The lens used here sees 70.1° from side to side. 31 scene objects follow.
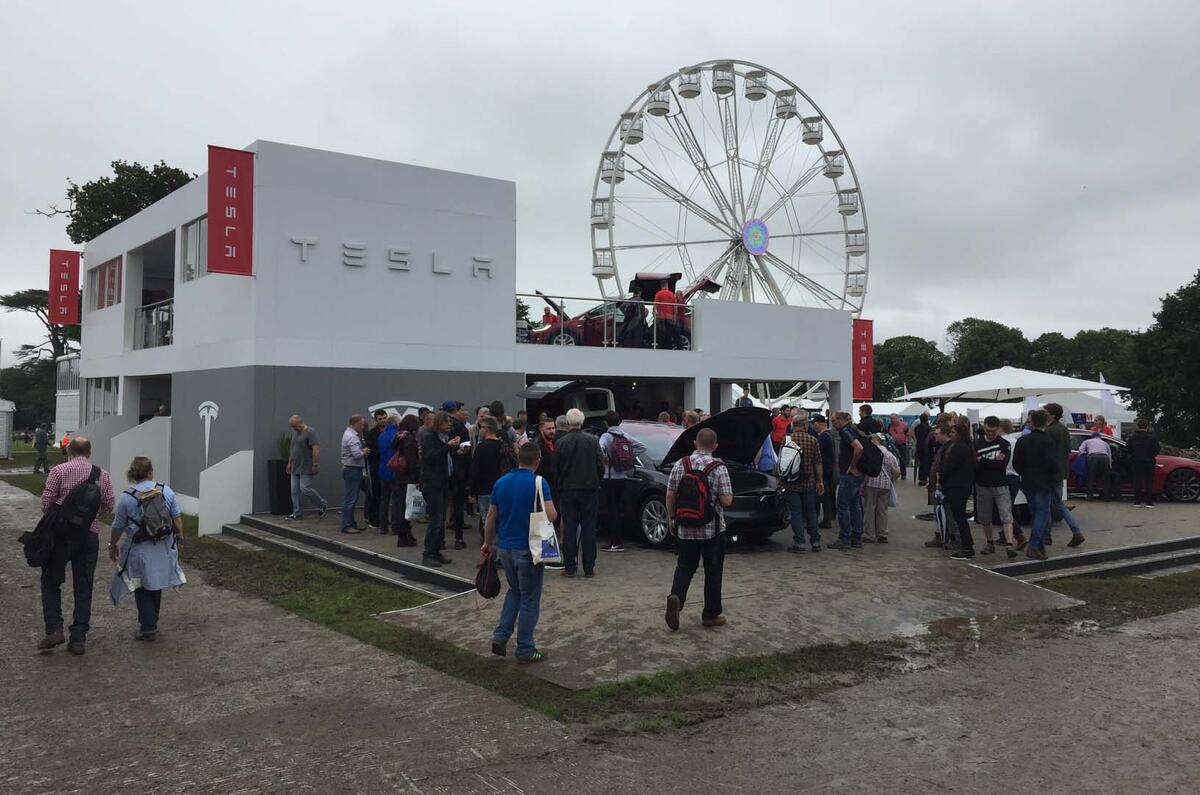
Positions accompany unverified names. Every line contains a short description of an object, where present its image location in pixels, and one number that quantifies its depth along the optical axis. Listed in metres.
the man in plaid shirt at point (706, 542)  6.66
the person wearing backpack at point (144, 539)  6.76
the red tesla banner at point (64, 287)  23.64
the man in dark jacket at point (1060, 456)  9.95
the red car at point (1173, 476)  15.40
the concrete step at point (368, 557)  8.65
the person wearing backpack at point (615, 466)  9.80
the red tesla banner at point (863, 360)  22.52
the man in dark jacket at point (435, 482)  9.20
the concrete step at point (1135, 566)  9.64
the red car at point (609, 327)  17.09
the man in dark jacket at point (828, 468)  10.84
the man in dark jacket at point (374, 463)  11.49
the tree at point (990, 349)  75.62
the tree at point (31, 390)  64.69
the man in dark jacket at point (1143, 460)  14.57
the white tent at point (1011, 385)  17.72
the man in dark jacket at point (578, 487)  8.21
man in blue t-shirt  6.07
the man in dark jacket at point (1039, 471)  9.70
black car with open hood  10.02
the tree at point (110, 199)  38.03
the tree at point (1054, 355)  80.19
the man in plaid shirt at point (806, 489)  9.95
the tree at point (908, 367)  92.00
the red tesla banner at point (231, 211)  13.06
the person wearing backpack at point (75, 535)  6.50
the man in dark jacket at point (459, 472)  10.36
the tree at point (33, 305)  54.12
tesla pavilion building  13.55
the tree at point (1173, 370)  37.22
